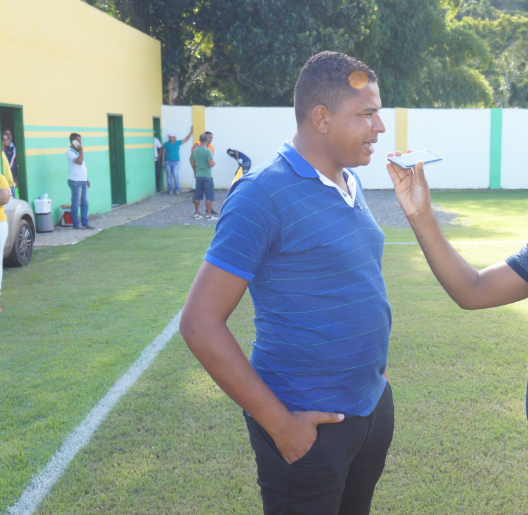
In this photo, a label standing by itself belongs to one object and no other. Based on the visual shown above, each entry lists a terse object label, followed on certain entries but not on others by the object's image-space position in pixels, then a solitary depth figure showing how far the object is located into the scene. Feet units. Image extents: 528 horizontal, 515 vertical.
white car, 30.04
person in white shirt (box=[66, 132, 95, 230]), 43.21
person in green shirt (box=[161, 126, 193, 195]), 68.90
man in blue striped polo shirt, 6.06
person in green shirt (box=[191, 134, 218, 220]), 46.98
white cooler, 41.42
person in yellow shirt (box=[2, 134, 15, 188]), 31.31
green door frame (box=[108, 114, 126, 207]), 58.39
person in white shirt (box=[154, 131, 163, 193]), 69.97
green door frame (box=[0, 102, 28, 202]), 39.58
